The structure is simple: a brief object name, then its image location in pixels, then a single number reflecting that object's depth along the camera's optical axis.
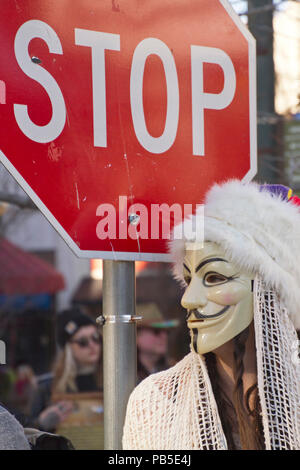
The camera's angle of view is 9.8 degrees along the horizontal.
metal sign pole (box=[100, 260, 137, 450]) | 3.67
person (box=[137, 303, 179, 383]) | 9.29
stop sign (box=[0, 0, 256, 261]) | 3.58
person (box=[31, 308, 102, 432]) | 8.12
